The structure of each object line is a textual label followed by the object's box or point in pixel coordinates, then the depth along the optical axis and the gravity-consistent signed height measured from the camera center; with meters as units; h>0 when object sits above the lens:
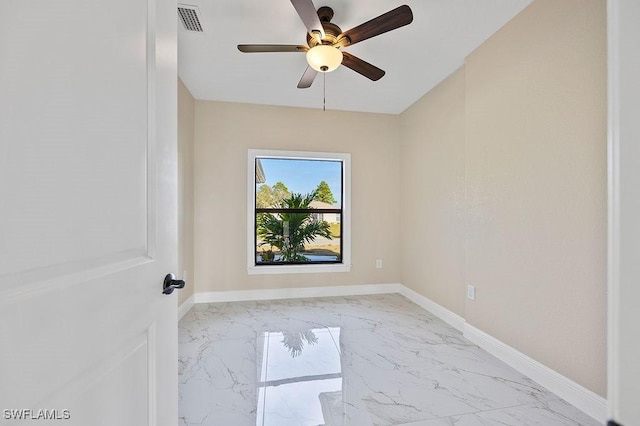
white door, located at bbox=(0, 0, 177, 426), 0.44 +0.00
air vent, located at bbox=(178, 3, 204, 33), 1.99 +1.41
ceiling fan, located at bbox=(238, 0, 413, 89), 1.72 +1.17
